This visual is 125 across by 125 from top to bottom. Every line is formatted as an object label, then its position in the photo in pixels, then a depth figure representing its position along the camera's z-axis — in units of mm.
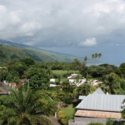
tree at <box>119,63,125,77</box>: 74944
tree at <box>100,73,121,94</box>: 39341
